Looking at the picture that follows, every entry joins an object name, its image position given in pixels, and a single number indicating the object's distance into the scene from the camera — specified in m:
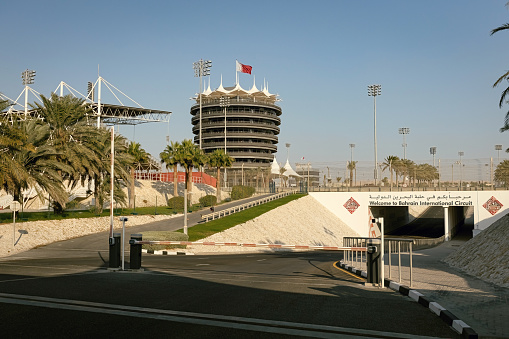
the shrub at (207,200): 70.00
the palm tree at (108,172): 45.03
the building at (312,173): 84.94
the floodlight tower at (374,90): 98.94
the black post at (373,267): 14.23
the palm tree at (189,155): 67.44
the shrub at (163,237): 33.57
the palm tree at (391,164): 91.74
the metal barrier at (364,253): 21.45
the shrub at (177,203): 64.62
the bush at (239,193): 83.75
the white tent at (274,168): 150.66
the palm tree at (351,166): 88.44
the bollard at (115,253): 17.02
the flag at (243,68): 137.38
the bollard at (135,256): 16.73
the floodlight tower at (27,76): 85.40
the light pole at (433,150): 136.25
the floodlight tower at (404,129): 125.19
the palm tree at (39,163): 34.31
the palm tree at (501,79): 21.91
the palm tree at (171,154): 68.24
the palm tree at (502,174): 70.56
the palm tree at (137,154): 65.31
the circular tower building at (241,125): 149.50
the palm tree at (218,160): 78.69
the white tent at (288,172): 139.20
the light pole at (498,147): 127.31
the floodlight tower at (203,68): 107.46
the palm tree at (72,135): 40.47
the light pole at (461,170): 80.06
